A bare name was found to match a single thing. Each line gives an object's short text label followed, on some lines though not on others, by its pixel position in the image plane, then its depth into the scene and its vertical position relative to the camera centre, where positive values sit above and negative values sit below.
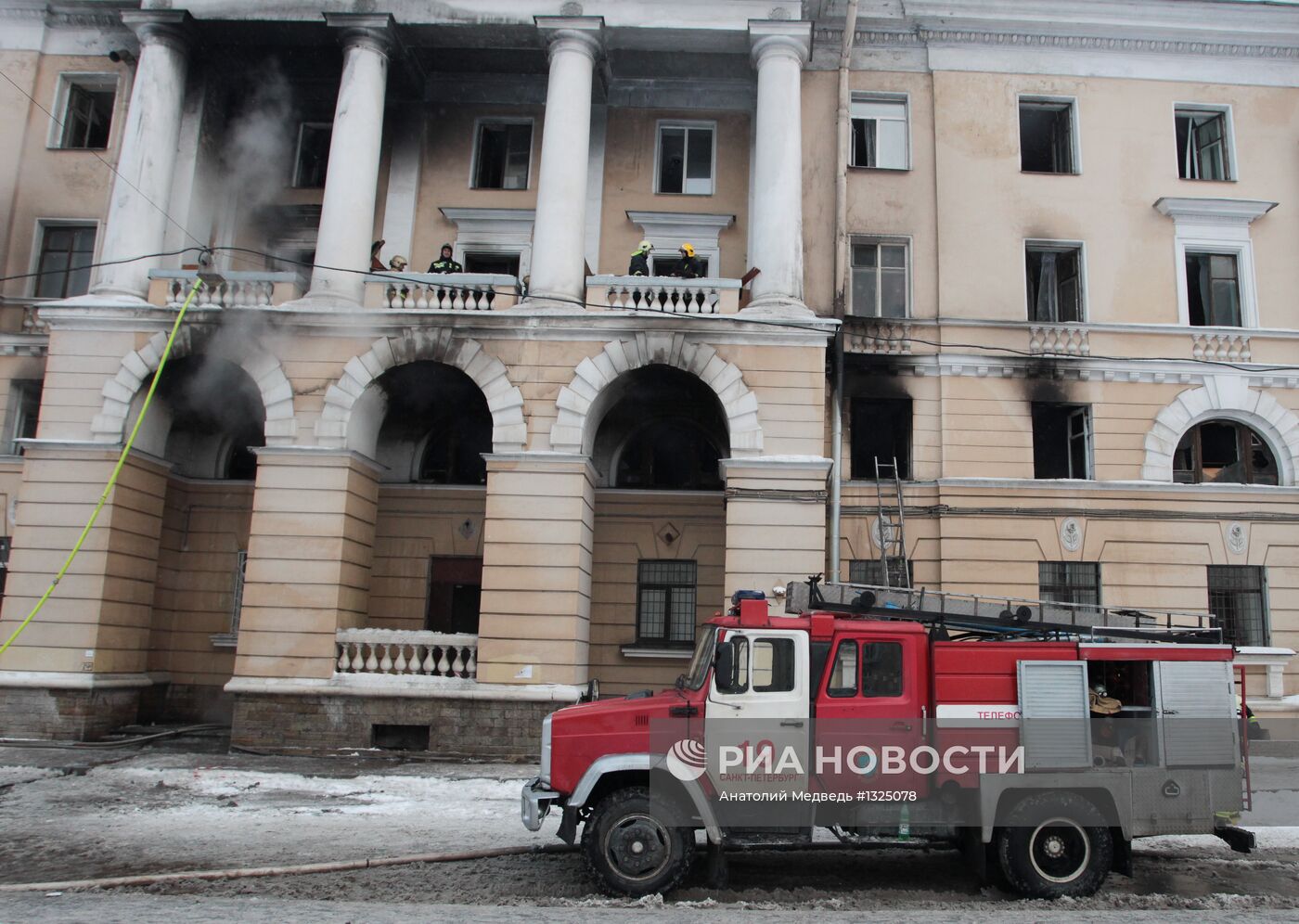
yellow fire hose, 16.78 +2.90
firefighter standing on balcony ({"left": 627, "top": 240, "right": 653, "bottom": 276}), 18.77 +7.45
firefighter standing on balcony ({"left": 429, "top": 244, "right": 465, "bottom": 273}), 19.22 +7.35
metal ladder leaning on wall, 19.06 +2.51
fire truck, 8.80 -0.82
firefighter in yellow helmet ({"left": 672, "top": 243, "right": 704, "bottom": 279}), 18.66 +7.47
